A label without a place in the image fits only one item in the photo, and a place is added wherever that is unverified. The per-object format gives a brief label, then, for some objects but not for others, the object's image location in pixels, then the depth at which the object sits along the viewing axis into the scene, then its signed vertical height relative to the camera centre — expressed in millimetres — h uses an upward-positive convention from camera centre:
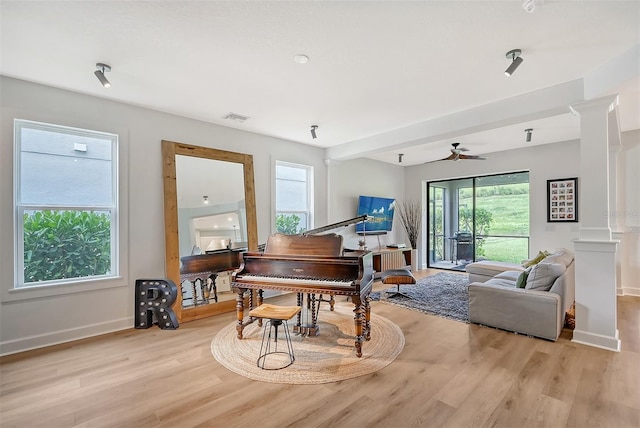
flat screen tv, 6742 +31
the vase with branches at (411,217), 7539 -109
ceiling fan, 5362 +1051
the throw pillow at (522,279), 3572 -826
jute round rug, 2512 -1360
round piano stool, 2648 -1343
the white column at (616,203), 4836 +127
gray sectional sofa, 3139 -1002
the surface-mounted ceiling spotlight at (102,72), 2708 +1321
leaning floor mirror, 3939 -98
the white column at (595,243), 2932 -328
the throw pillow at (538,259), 4297 -690
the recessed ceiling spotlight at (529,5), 1892 +1336
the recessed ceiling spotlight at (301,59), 2563 +1363
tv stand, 6453 -1042
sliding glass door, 6484 -183
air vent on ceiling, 4066 +1368
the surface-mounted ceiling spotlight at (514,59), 2461 +1271
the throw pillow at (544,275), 3295 -717
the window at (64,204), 3088 +142
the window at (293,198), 5340 +313
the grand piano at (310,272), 2871 -607
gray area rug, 4137 -1377
